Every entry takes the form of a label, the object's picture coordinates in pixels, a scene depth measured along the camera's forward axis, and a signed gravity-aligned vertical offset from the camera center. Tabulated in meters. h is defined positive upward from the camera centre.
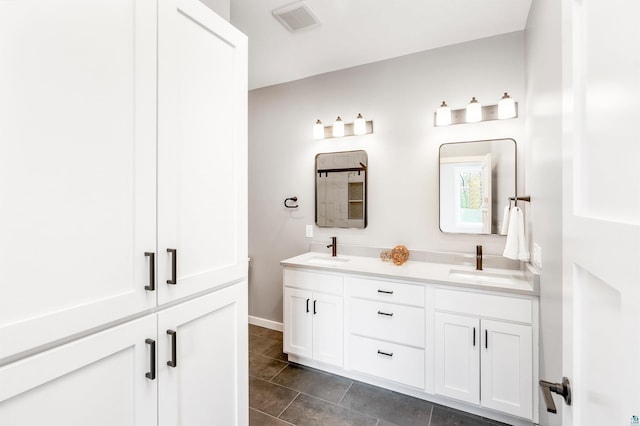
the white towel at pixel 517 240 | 1.99 -0.19
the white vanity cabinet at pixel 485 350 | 1.83 -0.91
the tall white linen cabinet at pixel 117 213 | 0.68 +0.00
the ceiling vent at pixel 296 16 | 2.02 +1.44
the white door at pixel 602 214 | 0.44 +0.00
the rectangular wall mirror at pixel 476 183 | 2.33 +0.24
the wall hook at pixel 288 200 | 3.24 +0.13
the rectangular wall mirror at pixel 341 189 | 2.90 +0.25
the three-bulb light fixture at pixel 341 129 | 2.81 +0.85
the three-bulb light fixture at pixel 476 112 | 2.24 +0.82
